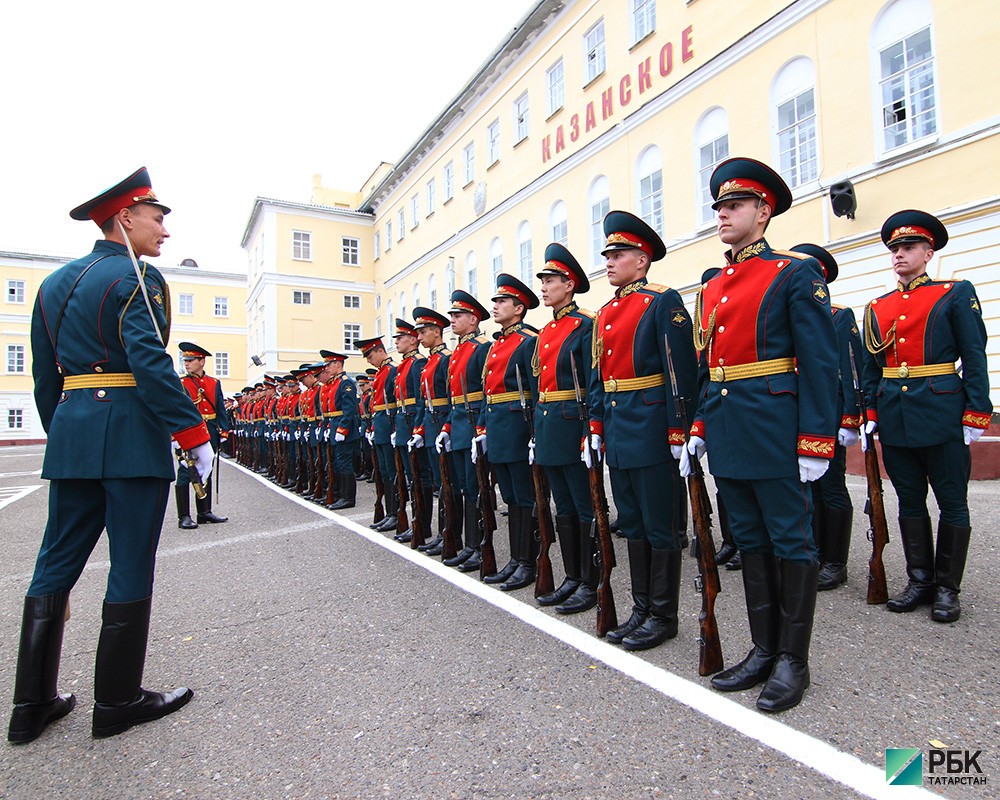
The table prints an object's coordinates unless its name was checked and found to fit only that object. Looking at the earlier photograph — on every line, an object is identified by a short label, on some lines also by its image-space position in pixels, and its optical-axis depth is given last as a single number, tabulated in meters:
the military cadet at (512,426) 4.68
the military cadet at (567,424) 4.10
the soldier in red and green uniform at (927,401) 3.60
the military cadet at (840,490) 4.20
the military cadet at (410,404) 6.39
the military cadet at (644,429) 3.40
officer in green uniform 2.70
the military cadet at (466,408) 5.35
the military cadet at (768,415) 2.74
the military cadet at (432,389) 6.03
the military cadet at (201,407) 8.13
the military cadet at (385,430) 7.45
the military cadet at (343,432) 9.12
